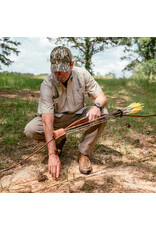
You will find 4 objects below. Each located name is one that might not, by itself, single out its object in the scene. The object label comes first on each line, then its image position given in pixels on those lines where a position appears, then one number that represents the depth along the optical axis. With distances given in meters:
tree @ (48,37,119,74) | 16.83
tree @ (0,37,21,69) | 9.24
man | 2.48
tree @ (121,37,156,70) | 19.24
